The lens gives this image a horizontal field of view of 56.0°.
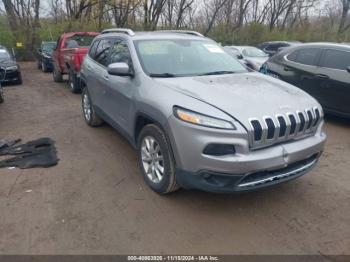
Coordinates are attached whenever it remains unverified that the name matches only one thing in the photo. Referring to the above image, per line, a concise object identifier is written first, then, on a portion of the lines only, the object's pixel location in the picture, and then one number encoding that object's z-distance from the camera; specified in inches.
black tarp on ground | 181.2
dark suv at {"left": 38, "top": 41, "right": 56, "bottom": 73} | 604.4
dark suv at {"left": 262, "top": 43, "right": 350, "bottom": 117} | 253.1
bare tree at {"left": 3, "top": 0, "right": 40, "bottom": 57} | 831.7
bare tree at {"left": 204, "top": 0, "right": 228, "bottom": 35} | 1134.7
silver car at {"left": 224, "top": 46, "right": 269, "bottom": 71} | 484.4
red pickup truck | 364.5
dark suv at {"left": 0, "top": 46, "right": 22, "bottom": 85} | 433.1
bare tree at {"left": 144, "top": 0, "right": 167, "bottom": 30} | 999.6
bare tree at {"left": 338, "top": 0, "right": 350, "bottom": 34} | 1374.3
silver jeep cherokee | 117.7
